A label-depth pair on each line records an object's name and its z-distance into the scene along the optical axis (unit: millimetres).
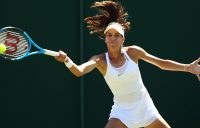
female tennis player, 10594
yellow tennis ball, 9879
